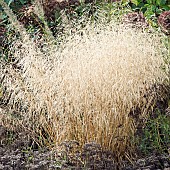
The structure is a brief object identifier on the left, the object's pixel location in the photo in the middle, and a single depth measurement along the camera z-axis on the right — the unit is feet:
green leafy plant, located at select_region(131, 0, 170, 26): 24.08
